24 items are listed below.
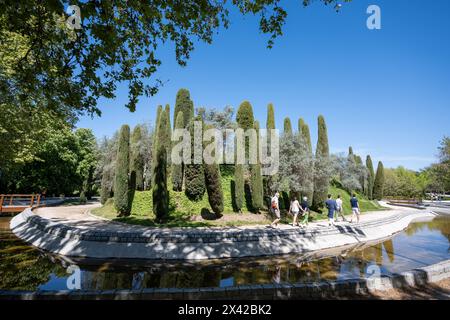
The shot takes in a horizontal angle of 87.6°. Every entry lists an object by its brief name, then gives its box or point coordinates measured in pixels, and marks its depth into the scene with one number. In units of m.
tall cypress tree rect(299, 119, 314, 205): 17.31
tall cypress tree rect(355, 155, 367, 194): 40.89
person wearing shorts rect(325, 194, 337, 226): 13.98
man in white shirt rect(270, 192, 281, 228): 13.28
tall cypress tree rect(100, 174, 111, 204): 24.11
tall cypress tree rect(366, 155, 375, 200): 41.88
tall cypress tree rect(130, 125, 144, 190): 21.88
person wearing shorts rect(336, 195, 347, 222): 15.57
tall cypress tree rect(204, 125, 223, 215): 15.81
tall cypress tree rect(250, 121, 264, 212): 17.83
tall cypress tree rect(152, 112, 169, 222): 14.89
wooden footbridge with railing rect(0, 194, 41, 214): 20.17
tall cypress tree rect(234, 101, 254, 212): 17.75
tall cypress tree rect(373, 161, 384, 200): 40.78
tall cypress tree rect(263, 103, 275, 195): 18.34
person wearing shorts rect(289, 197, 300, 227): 13.50
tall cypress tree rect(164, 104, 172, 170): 23.26
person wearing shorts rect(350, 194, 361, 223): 15.21
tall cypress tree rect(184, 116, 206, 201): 17.06
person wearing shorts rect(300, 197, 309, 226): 14.04
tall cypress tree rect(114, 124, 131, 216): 16.56
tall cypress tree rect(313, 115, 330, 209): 18.42
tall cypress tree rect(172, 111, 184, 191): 19.30
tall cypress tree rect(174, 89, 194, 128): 27.00
